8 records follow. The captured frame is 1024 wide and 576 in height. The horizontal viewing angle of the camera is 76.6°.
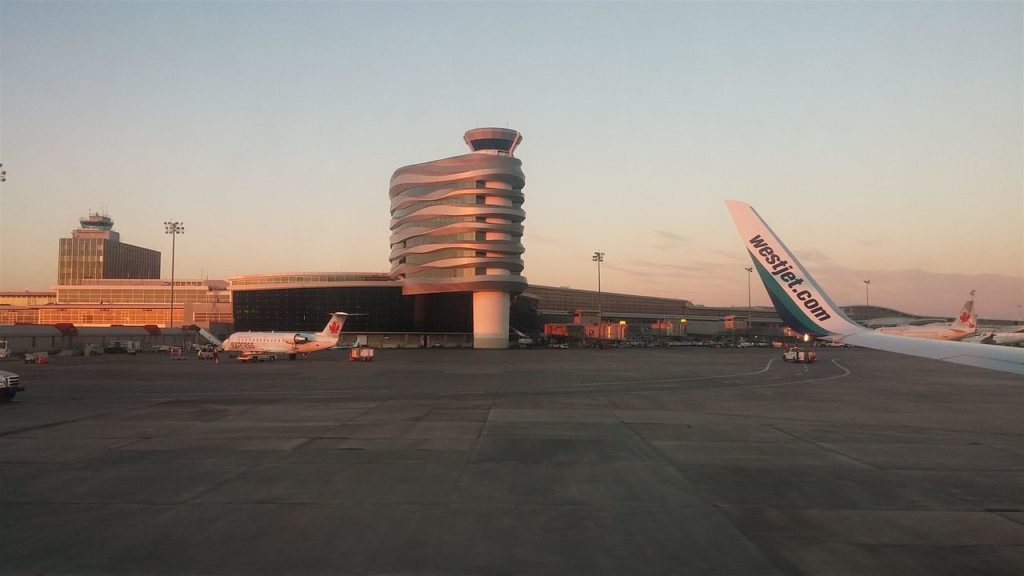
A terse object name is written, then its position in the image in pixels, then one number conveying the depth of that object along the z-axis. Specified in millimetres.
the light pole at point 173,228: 106625
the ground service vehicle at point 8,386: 31031
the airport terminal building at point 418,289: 119125
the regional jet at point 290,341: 75812
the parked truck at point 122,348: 93956
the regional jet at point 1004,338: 71194
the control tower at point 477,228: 118562
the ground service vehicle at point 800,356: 74625
